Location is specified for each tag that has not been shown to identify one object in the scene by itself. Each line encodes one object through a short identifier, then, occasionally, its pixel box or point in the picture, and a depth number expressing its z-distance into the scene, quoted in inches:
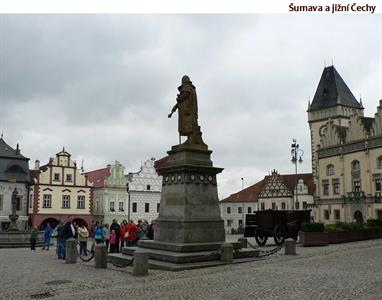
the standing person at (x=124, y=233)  772.6
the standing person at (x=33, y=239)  978.7
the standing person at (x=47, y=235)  989.8
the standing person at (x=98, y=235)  756.6
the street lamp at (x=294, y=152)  1589.6
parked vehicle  941.8
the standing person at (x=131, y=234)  773.9
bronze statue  637.9
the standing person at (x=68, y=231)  697.4
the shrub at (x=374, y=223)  1093.0
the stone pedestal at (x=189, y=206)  571.2
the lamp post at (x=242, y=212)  3029.0
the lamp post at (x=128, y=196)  2283.7
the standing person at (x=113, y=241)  744.3
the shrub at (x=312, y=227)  884.8
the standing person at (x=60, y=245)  707.0
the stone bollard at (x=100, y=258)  578.2
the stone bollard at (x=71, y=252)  650.8
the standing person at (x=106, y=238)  796.6
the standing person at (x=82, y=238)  738.9
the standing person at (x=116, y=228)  748.6
